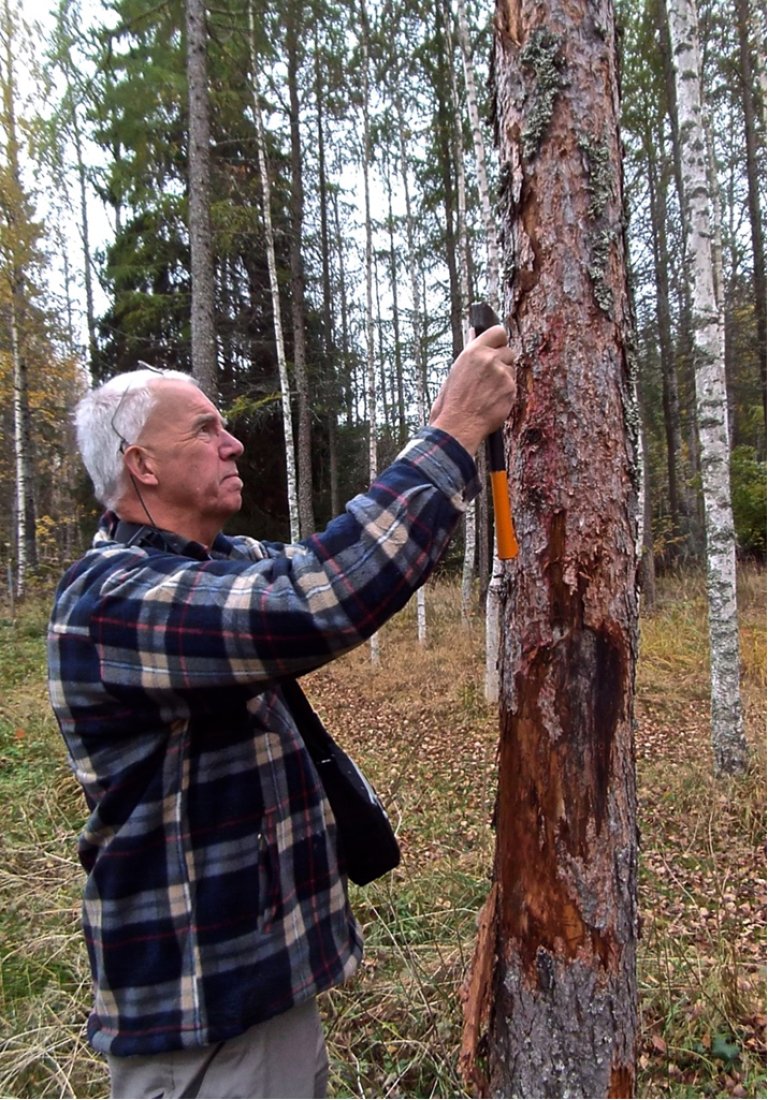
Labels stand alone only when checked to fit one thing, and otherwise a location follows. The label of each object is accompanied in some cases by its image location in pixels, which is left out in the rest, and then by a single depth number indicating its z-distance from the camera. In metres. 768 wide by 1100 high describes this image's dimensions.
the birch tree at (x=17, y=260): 12.79
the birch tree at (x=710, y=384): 5.46
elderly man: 1.15
